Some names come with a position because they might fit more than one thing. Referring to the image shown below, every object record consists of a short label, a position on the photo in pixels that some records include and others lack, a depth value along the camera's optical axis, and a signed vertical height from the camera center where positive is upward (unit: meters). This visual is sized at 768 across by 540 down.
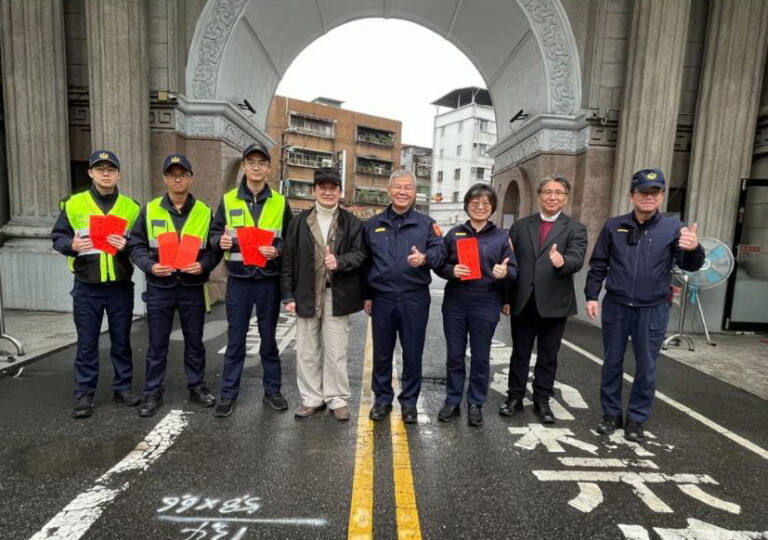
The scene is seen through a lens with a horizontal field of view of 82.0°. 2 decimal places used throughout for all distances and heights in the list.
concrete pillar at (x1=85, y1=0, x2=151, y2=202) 7.90 +2.32
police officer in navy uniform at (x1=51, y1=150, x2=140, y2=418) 3.83 -0.60
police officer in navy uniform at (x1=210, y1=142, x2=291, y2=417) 3.88 -0.47
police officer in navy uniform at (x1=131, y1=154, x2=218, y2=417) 3.87 -0.54
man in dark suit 3.83 -0.52
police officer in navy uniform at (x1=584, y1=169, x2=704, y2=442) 3.63 -0.43
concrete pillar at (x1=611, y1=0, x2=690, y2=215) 8.00 +2.66
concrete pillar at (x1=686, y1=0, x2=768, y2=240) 8.00 +2.27
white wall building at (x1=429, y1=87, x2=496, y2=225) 51.75 +9.47
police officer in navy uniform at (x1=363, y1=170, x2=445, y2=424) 3.77 -0.52
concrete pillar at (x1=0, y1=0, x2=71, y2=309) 7.95 +1.13
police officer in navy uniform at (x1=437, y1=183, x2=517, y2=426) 3.78 -0.62
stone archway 8.88 +4.00
